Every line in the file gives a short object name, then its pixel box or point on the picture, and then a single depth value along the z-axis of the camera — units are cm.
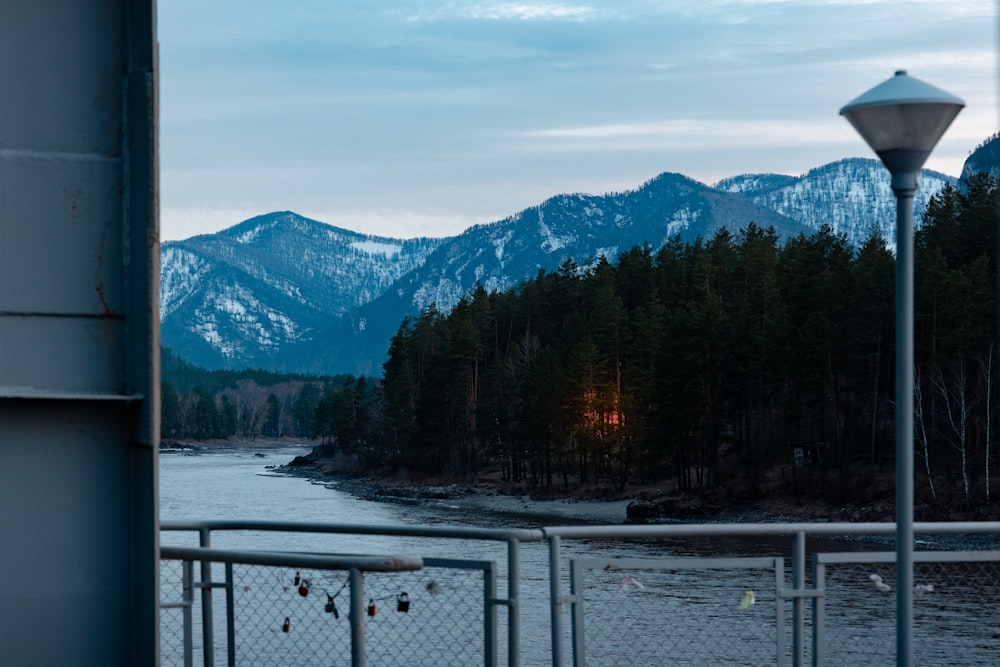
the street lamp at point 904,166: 1019
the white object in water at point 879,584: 1210
